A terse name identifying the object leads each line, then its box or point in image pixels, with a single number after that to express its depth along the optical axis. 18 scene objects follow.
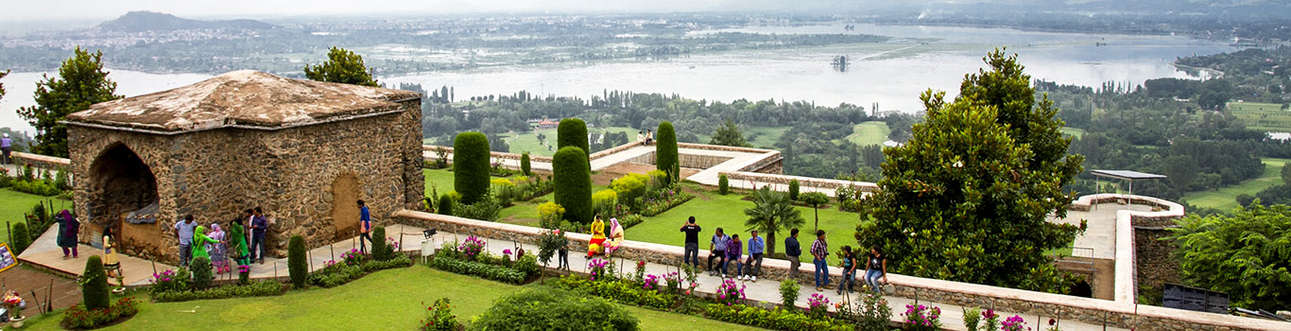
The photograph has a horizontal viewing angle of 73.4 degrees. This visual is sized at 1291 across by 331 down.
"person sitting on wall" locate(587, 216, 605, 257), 14.67
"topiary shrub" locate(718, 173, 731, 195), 23.36
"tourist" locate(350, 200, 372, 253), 15.23
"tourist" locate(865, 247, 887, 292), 12.76
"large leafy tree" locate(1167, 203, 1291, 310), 13.77
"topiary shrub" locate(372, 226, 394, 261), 14.73
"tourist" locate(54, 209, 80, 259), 14.65
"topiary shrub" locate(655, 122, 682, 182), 24.70
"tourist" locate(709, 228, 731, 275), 13.86
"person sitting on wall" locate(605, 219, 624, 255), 14.67
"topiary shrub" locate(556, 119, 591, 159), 22.84
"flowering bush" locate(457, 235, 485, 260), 14.93
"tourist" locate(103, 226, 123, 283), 13.61
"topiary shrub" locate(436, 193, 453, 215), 18.38
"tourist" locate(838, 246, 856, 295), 12.88
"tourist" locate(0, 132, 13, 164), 25.28
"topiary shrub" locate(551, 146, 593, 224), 18.67
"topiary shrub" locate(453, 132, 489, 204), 19.94
